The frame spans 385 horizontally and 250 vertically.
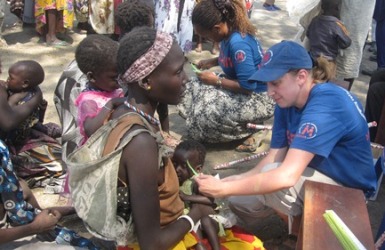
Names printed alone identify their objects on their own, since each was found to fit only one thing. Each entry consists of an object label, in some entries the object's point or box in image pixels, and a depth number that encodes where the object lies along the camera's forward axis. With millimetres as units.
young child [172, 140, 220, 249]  2797
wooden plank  1731
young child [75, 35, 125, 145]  2592
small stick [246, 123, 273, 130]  3796
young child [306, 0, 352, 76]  4160
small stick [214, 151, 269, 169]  3619
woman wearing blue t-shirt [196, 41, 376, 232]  2180
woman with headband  1694
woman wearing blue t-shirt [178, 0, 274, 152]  3623
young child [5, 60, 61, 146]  2986
